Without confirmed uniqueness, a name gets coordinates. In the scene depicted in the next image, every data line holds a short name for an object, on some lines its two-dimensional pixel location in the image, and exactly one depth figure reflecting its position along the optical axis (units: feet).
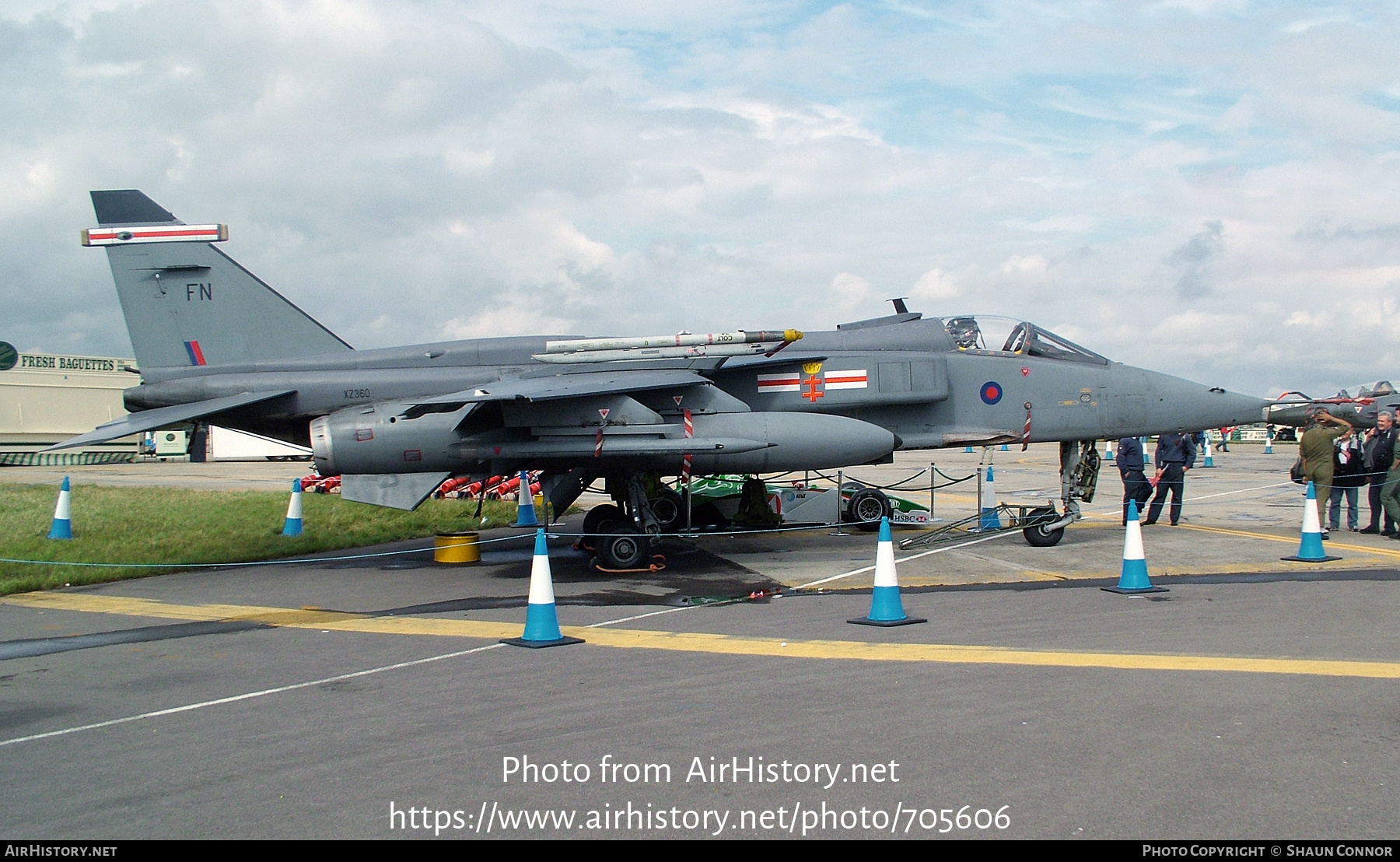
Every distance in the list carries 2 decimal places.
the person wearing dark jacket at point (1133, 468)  52.44
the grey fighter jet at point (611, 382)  38.27
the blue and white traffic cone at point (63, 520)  44.06
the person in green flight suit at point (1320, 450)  45.55
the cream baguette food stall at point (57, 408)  153.58
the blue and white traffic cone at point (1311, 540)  36.29
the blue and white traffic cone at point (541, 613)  24.13
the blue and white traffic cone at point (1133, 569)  29.94
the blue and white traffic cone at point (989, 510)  45.68
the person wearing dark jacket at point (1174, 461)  50.88
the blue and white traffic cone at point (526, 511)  55.36
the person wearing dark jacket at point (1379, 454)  45.68
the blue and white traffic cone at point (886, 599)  25.76
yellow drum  41.98
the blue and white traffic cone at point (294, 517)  49.52
